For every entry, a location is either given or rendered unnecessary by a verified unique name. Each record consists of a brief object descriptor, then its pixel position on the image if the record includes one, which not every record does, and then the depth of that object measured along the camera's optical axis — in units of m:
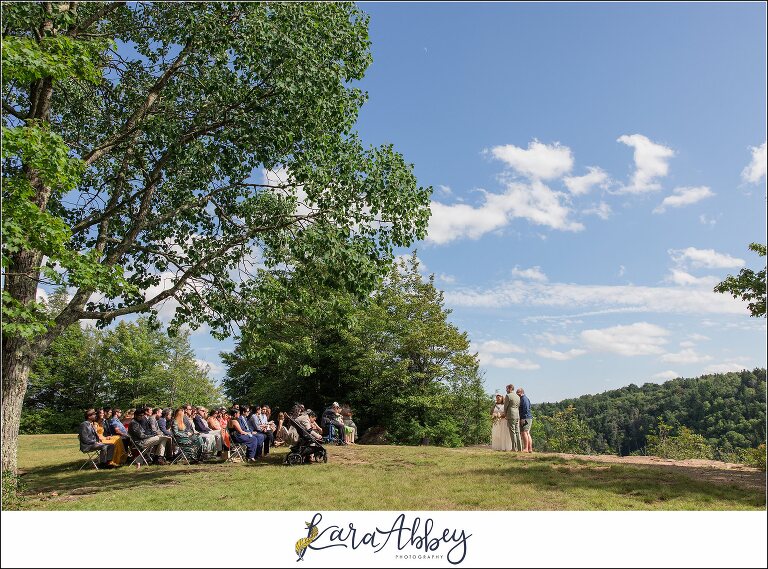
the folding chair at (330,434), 18.92
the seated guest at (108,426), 14.97
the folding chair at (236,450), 14.98
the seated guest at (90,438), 13.87
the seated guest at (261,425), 15.65
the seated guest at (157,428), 14.55
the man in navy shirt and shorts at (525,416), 16.28
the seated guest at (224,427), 15.30
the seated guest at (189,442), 14.72
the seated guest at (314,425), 17.35
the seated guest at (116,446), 14.42
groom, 16.50
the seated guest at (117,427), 14.86
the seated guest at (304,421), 14.02
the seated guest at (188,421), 15.11
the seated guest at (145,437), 14.30
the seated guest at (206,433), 14.86
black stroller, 13.84
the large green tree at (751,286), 14.54
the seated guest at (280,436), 18.67
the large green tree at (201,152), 11.49
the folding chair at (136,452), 14.30
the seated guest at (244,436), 14.85
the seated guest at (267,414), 16.62
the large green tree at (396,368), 28.34
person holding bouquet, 17.66
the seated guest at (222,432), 15.07
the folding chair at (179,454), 14.62
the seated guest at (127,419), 15.33
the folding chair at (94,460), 14.13
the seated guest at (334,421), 18.84
